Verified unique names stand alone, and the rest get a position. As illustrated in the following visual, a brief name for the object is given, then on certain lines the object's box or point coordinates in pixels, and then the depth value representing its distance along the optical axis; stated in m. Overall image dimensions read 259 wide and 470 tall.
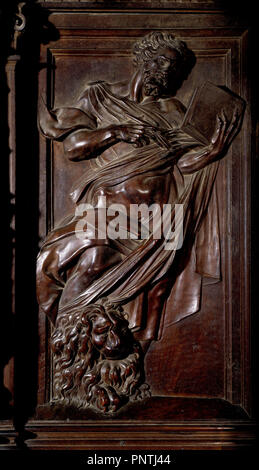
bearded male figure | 1.73
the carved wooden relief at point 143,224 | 1.72
